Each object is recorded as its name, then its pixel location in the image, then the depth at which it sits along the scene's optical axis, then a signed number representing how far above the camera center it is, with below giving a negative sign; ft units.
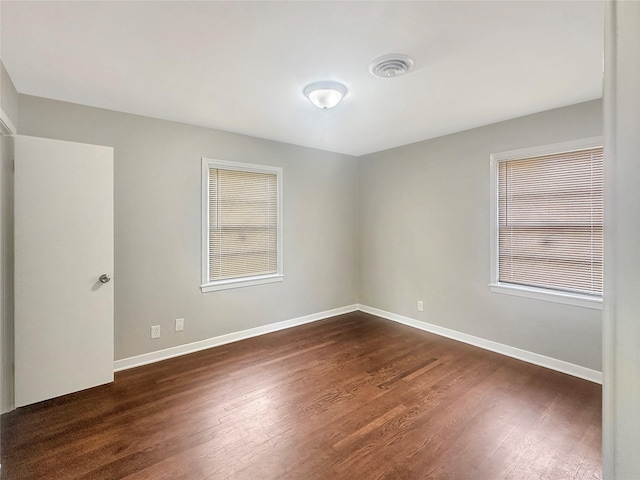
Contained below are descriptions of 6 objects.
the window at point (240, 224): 12.00 +0.65
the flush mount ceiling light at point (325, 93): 8.07 +3.91
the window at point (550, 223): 9.56 +0.63
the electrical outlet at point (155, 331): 10.72 -3.15
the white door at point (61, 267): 7.86 -0.74
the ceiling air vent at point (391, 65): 6.84 +3.99
